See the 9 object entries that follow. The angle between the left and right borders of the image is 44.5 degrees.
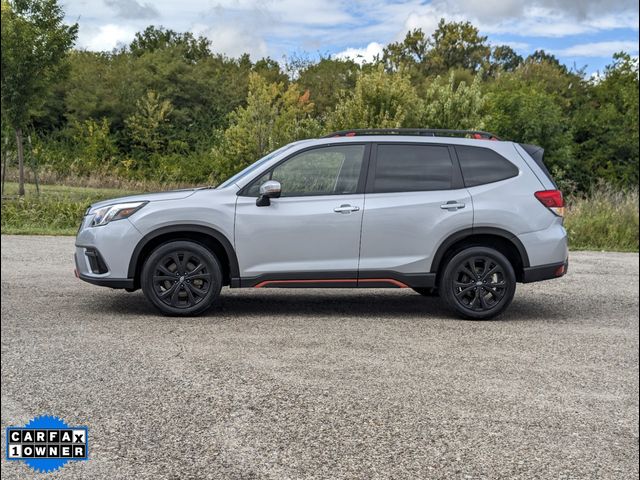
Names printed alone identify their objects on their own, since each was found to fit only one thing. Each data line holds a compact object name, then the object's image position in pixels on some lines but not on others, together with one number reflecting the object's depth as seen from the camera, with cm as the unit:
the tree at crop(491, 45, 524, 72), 3957
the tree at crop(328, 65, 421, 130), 1585
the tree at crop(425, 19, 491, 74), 3432
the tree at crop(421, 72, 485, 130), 1795
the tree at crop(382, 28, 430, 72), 3444
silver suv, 750
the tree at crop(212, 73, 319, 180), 1677
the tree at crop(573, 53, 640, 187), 2798
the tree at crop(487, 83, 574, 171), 2658
